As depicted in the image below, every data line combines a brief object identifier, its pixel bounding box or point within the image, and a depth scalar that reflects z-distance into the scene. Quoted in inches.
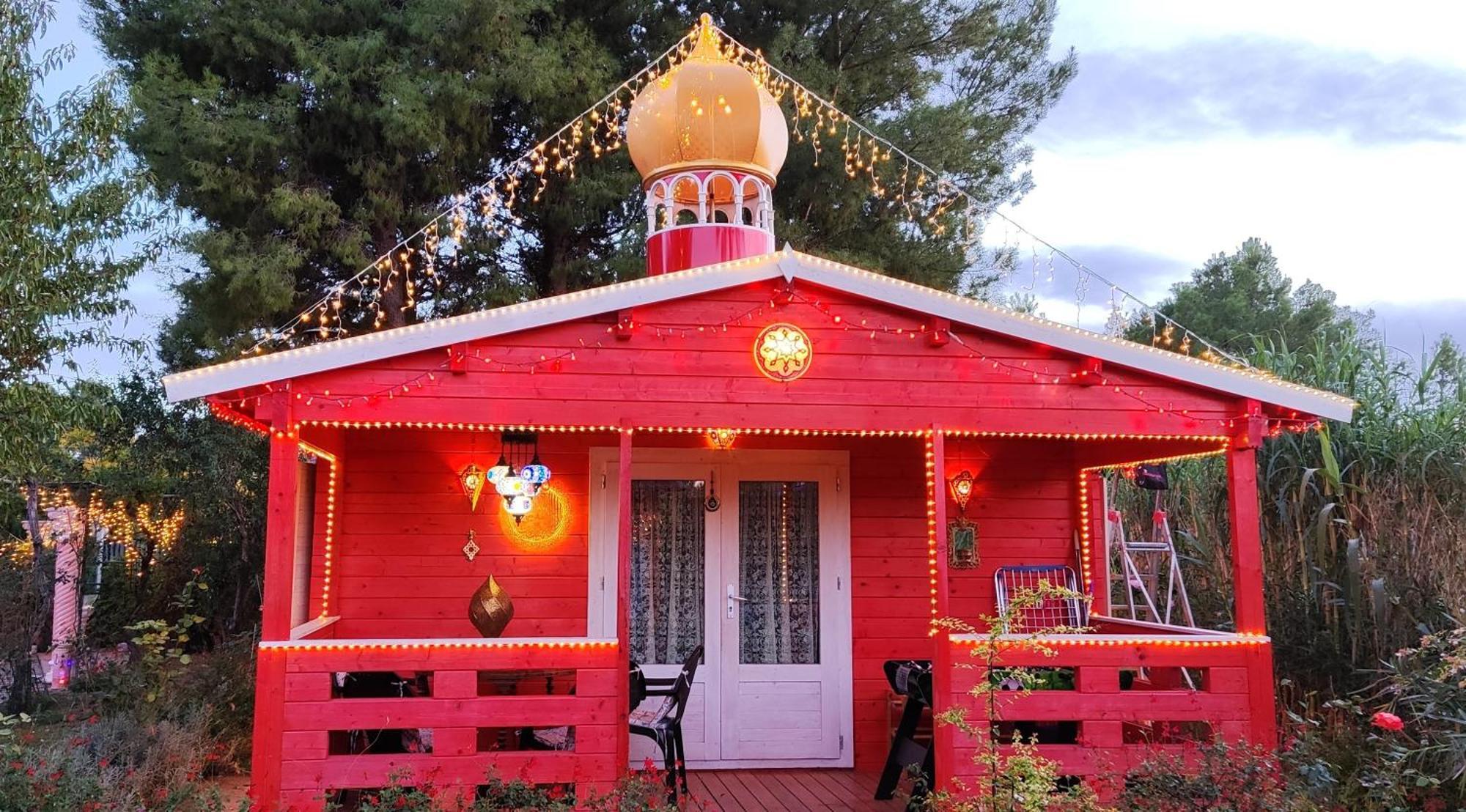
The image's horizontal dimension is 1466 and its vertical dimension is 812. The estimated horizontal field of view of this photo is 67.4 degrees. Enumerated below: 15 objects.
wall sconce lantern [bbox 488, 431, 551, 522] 287.3
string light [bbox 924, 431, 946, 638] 243.8
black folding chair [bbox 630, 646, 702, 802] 242.7
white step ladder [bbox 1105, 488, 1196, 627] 346.9
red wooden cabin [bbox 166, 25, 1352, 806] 226.5
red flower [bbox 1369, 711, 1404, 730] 196.5
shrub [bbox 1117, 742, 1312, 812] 197.6
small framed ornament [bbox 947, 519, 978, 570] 320.5
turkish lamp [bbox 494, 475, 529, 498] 287.6
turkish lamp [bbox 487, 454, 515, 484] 288.4
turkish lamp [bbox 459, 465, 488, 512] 299.9
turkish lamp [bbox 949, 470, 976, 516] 319.6
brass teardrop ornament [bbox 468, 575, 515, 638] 279.6
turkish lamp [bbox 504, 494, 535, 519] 290.0
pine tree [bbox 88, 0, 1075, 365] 433.4
